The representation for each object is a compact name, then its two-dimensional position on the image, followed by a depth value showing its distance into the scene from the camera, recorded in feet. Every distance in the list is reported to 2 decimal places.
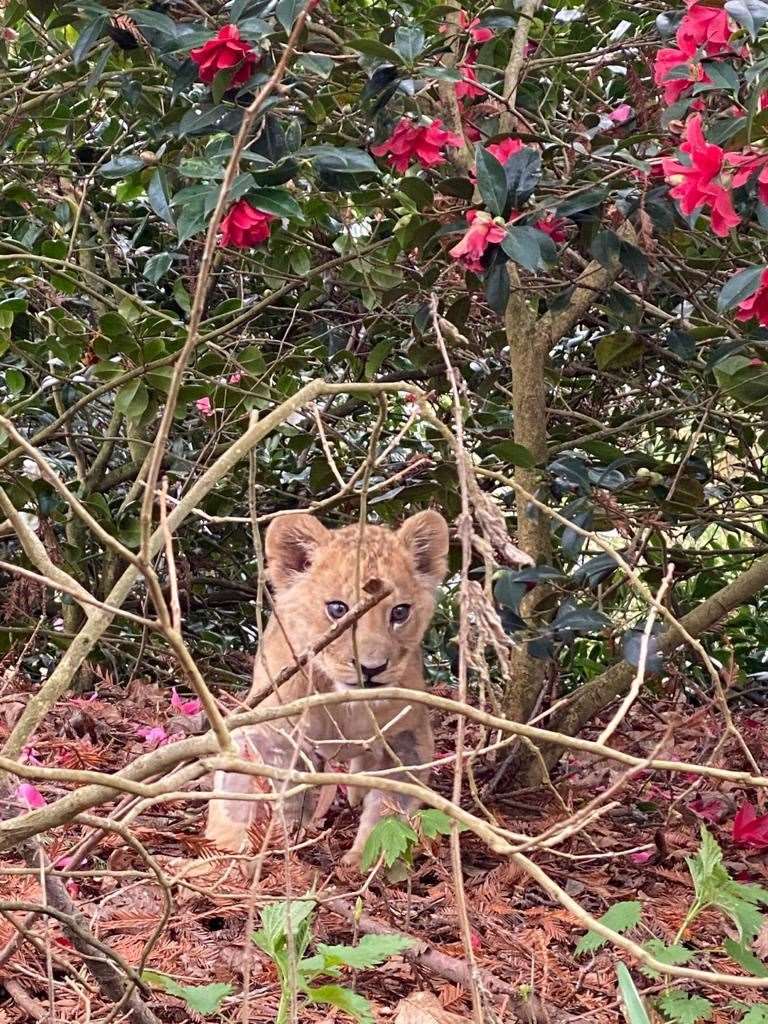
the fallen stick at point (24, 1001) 7.73
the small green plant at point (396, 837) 8.98
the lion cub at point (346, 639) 12.73
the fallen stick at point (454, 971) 8.41
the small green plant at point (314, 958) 7.16
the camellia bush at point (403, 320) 9.00
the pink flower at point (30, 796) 9.74
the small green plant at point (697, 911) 7.92
